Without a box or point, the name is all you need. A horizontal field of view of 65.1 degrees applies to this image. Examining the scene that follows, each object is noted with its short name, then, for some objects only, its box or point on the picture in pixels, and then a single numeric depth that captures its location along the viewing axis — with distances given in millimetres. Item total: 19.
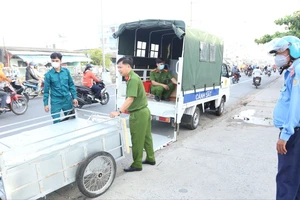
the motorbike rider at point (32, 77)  10188
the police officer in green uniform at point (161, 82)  5926
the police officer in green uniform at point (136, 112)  3336
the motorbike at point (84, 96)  8159
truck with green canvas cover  4961
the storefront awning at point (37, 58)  22969
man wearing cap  2125
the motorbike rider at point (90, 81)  8359
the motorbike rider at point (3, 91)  7008
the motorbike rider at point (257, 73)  16234
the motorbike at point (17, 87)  7975
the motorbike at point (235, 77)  19422
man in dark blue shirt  4070
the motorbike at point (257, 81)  16172
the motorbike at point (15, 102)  7238
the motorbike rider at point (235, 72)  19453
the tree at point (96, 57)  37250
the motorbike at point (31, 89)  10133
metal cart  2238
